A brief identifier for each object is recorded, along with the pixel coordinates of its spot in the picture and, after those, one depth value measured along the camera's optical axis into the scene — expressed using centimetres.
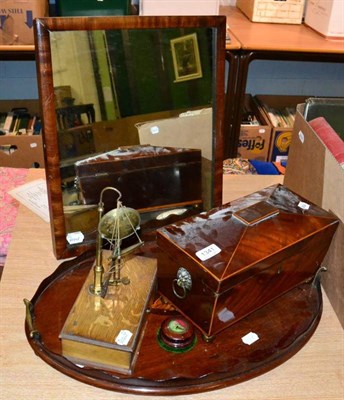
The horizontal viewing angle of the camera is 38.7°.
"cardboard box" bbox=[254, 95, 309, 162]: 243
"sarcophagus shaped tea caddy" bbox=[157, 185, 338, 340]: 89
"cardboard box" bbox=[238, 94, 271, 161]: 241
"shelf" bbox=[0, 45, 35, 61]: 195
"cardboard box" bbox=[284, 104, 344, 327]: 105
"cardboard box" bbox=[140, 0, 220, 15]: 198
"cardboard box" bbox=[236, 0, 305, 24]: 226
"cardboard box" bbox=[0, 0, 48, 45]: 191
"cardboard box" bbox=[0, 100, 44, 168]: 223
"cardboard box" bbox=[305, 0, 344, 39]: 209
